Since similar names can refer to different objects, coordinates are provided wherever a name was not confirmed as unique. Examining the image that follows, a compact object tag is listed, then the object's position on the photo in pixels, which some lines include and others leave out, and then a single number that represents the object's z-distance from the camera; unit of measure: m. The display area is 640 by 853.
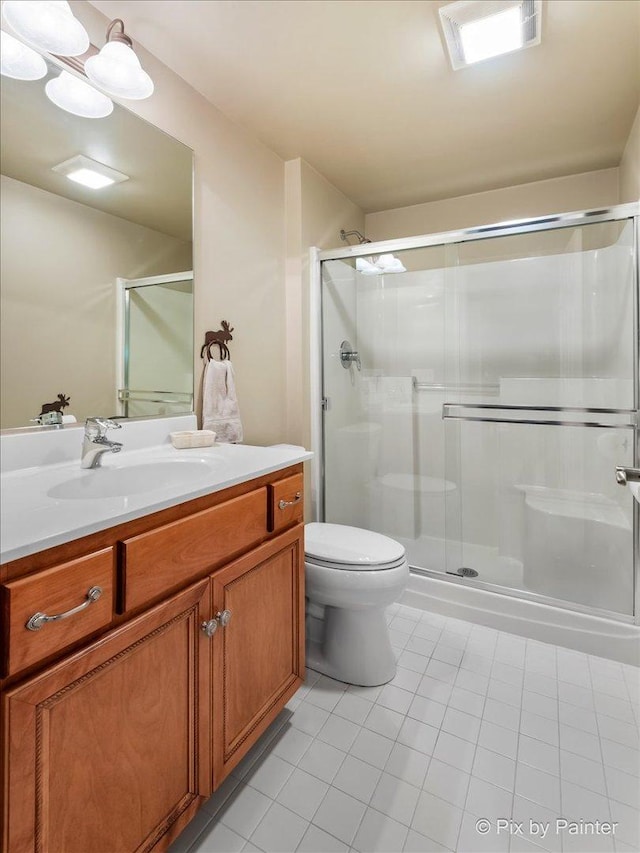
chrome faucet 1.20
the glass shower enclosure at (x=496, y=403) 1.93
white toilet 1.56
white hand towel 1.76
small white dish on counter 1.53
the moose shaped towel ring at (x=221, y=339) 1.79
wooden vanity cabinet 0.69
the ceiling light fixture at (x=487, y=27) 1.33
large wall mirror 1.17
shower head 2.70
